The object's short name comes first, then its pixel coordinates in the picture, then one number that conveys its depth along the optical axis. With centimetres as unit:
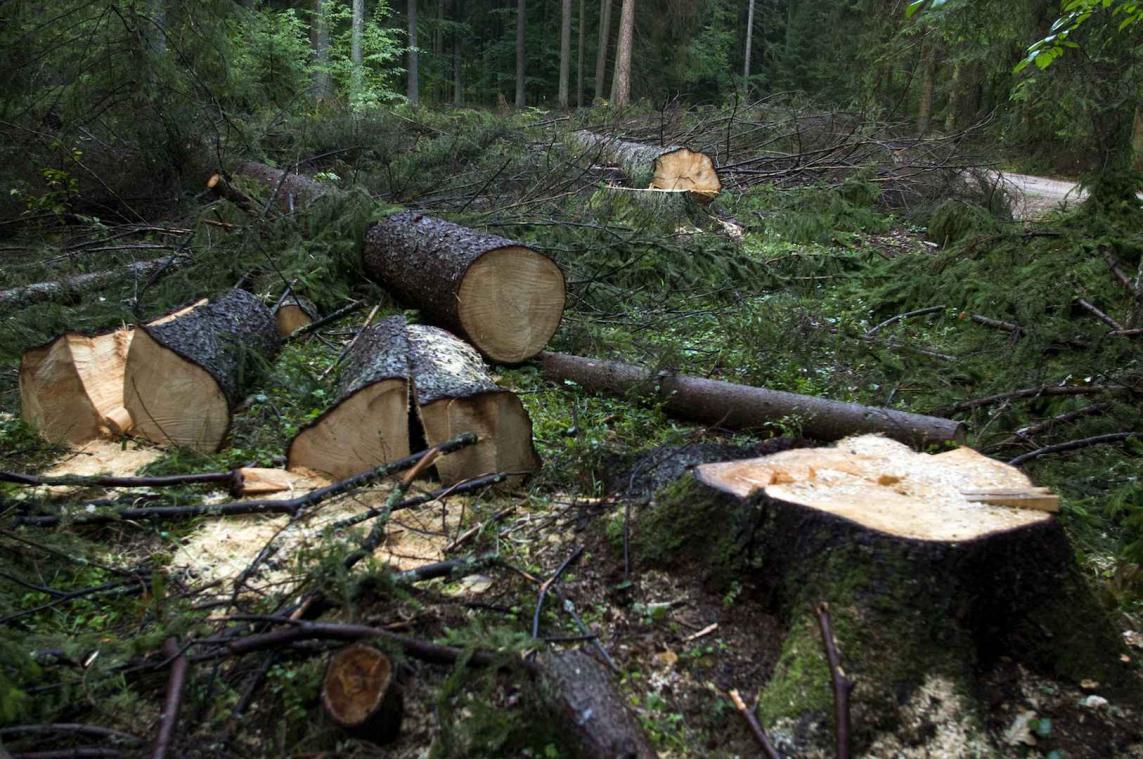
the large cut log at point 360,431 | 361
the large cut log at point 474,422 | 360
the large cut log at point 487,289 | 513
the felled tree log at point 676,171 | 977
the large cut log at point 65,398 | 404
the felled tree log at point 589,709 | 191
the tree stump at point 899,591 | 207
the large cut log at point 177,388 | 400
